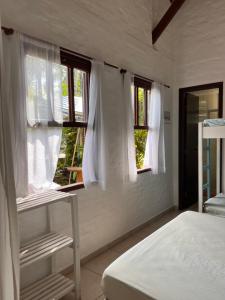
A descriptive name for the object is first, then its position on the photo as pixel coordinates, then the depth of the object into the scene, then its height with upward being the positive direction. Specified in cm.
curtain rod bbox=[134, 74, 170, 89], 300 +75
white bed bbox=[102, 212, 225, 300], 109 -77
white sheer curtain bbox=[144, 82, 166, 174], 326 +4
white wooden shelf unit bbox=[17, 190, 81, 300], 155 -84
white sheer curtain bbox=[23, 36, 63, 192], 179 +21
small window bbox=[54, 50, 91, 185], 221 +18
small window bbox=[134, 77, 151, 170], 316 +24
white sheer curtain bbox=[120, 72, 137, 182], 275 +4
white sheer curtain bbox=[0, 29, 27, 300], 114 -41
